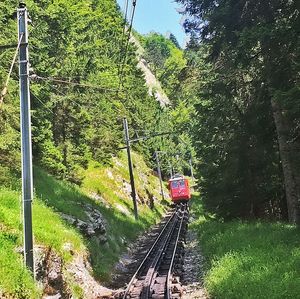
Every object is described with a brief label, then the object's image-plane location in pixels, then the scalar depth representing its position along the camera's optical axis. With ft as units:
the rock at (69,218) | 43.35
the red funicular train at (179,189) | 135.08
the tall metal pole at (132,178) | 83.70
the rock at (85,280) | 33.12
